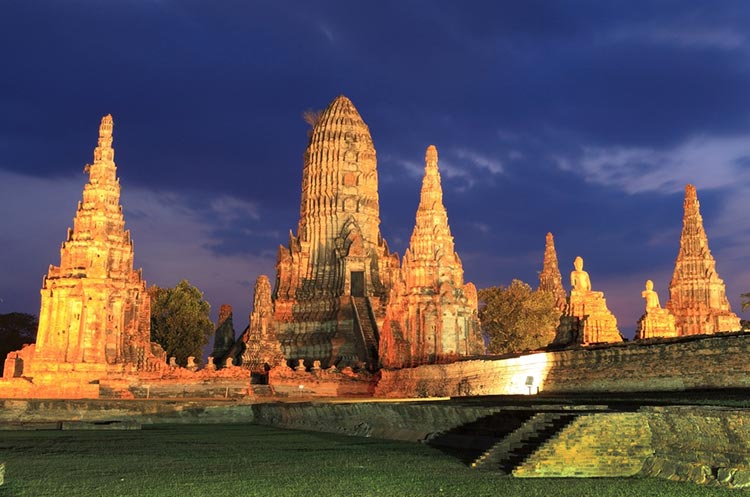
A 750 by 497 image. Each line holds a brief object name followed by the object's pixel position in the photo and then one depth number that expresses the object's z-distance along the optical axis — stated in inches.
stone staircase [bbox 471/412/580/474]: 529.7
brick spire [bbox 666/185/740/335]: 2534.4
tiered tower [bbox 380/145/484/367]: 1681.8
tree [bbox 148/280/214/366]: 2433.6
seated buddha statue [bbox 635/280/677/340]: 2089.1
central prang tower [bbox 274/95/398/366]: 2303.2
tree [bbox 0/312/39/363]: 2600.9
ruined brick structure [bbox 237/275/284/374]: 1847.9
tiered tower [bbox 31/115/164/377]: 1596.9
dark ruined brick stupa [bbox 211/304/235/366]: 2340.6
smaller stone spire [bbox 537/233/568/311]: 3043.8
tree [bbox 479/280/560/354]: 2561.5
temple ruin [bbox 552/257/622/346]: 1798.7
